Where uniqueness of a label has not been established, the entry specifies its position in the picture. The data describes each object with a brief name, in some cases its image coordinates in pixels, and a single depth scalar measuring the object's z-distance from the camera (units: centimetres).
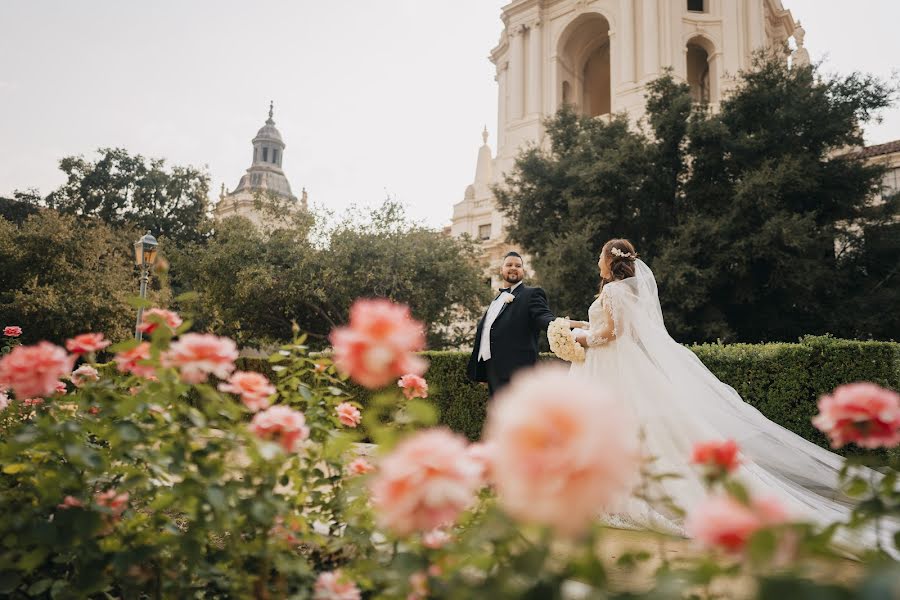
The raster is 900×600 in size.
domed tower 6676
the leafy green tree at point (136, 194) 3575
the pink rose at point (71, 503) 185
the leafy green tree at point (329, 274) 1903
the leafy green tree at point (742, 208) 1561
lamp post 1270
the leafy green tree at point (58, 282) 2194
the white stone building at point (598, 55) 2653
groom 519
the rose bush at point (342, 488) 88
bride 423
